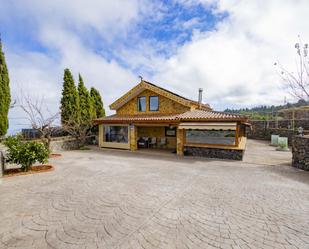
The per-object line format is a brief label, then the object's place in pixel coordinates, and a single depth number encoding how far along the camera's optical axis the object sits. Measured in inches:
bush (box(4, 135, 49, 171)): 372.8
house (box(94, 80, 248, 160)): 546.9
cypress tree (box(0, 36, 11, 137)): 569.9
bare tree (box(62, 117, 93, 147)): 755.0
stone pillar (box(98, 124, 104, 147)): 800.8
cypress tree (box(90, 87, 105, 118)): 1039.0
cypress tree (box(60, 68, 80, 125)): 804.6
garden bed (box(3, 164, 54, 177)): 383.2
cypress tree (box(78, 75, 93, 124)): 901.9
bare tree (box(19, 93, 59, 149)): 551.5
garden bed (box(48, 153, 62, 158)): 588.5
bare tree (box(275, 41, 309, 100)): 402.1
